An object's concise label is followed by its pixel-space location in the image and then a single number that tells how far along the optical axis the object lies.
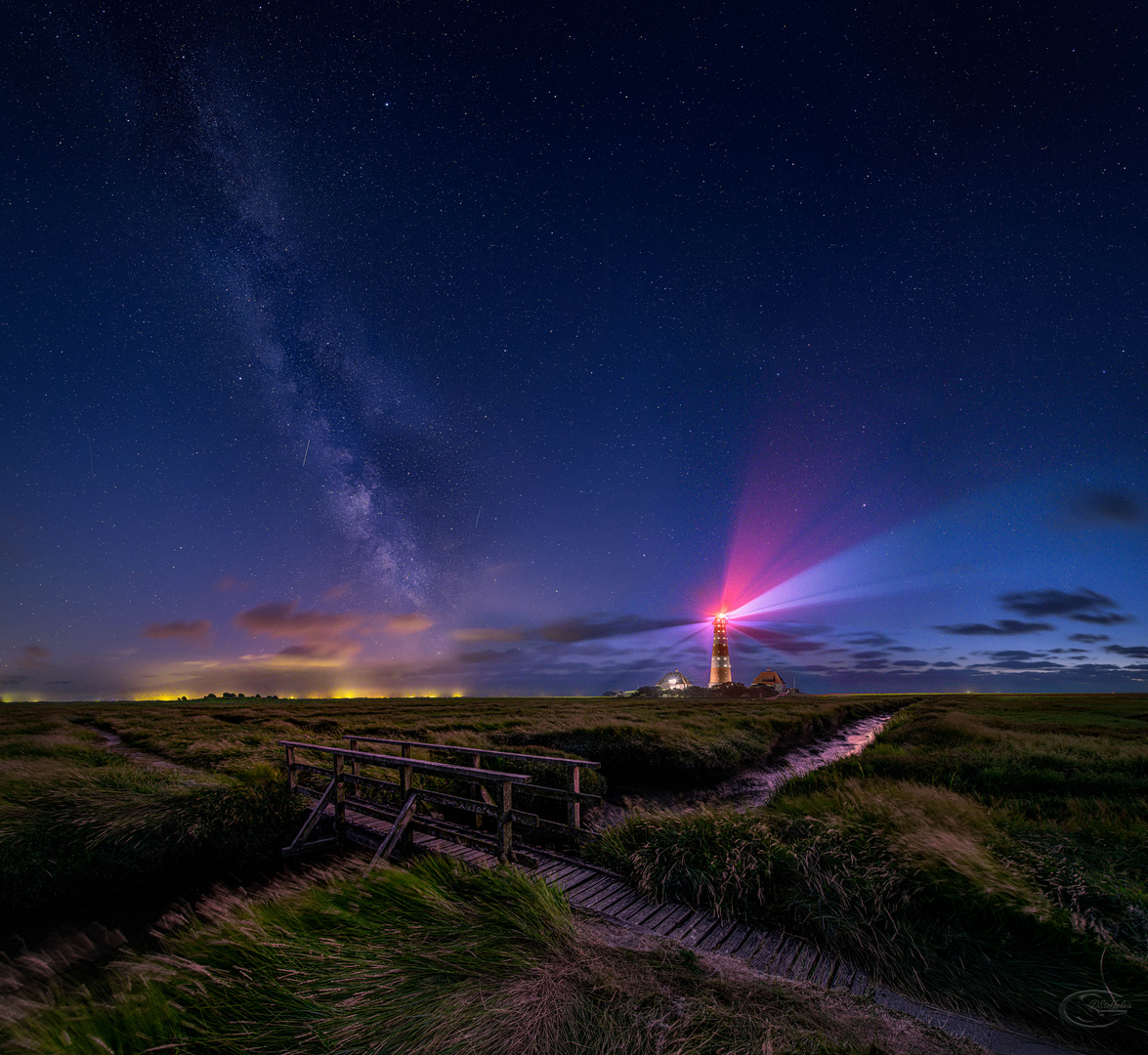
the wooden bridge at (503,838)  5.75
